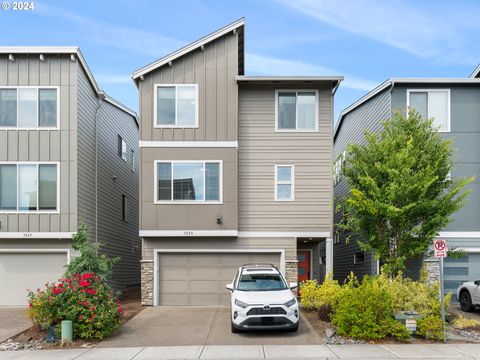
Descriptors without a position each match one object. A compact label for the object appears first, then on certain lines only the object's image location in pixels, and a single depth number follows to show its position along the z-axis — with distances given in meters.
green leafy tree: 14.22
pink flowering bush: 12.81
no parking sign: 12.26
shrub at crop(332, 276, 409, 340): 12.38
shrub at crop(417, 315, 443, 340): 12.47
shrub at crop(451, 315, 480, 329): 13.96
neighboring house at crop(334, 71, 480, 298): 18.84
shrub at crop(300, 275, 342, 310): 15.93
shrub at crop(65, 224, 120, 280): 14.48
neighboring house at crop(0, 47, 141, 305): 18.08
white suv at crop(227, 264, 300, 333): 12.73
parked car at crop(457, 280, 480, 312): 16.58
